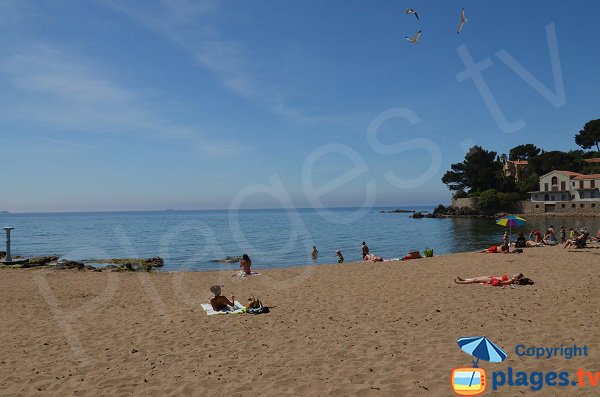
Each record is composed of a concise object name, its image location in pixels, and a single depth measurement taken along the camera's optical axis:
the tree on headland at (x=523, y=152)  109.56
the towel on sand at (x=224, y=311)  11.07
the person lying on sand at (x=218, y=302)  11.34
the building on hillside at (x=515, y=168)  99.62
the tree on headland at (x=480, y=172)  94.75
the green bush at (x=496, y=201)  87.56
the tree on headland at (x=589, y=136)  98.31
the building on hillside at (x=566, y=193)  76.50
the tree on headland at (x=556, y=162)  91.38
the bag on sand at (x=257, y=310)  10.98
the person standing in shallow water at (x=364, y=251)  25.70
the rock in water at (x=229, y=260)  30.89
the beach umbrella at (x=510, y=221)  22.33
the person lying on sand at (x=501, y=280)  12.91
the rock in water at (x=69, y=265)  24.94
